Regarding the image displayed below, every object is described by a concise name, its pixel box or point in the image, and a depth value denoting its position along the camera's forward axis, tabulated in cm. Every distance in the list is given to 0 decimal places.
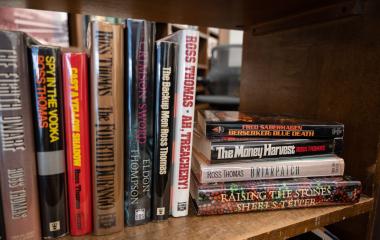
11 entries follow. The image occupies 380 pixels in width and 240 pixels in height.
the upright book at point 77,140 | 31
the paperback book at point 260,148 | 40
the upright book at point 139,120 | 33
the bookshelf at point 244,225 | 35
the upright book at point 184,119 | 36
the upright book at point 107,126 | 31
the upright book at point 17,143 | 28
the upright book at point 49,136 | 30
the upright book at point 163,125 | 35
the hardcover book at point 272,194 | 39
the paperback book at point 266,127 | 40
